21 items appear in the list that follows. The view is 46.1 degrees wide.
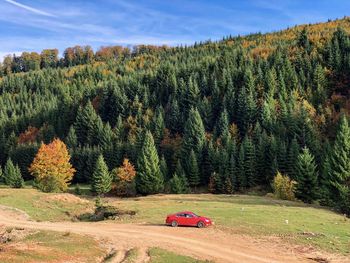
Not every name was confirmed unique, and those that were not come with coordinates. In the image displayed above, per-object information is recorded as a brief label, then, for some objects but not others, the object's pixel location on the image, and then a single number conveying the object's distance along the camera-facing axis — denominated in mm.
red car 46656
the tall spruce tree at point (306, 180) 86625
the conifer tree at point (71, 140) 157625
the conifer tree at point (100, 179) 106500
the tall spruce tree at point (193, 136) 129125
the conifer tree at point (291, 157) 107169
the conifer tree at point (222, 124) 140000
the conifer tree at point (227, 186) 107188
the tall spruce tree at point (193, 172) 116000
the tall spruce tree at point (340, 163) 81000
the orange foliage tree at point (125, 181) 109500
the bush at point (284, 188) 83500
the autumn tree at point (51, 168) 101250
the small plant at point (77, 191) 109812
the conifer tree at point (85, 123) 173125
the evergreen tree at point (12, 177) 115362
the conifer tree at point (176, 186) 104062
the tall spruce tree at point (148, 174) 108312
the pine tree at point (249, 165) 111812
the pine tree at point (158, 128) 148638
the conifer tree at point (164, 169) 116300
